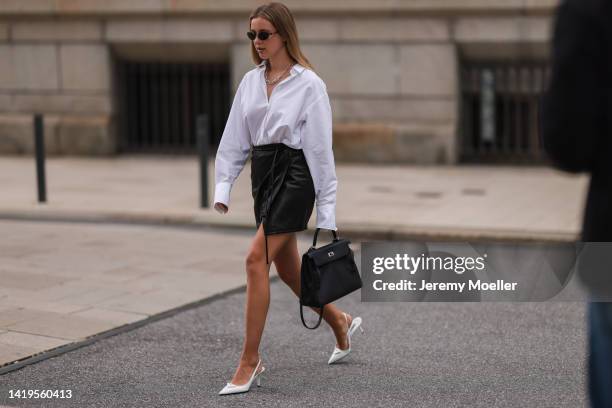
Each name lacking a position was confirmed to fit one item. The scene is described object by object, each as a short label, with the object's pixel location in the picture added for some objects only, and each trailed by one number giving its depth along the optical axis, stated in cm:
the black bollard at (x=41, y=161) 1110
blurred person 245
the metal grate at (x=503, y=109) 1505
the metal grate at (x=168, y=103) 1639
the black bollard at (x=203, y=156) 1074
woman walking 469
